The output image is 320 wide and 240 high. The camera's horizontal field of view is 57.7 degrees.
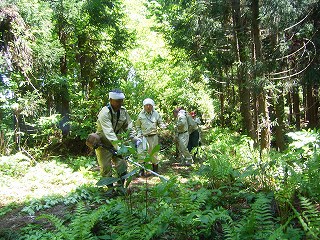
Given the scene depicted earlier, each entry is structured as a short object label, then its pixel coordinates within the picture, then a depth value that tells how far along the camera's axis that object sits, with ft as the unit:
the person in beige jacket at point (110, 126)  18.58
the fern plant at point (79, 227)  10.16
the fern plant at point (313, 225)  8.36
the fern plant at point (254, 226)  9.29
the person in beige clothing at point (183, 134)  31.28
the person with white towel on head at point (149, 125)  27.37
